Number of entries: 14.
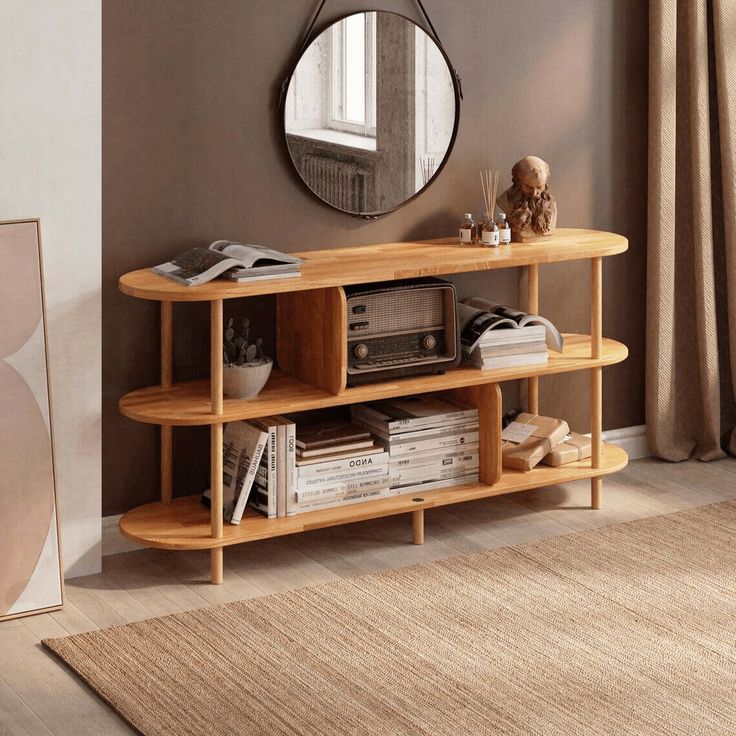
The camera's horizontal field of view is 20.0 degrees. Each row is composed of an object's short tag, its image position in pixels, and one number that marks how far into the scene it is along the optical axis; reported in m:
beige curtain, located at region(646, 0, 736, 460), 6.38
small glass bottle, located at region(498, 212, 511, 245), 5.83
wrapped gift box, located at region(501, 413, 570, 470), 6.02
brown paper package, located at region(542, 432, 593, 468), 6.11
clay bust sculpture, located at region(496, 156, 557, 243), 5.88
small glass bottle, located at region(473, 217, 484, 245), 5.85
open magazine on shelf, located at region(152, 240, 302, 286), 5.02
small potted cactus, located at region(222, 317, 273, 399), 5.25
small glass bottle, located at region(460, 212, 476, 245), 5.87
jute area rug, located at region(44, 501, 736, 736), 4.20
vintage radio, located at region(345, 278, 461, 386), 5.45
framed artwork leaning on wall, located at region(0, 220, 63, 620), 4.92
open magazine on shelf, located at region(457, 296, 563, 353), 5.76
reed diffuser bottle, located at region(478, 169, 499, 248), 6.12
